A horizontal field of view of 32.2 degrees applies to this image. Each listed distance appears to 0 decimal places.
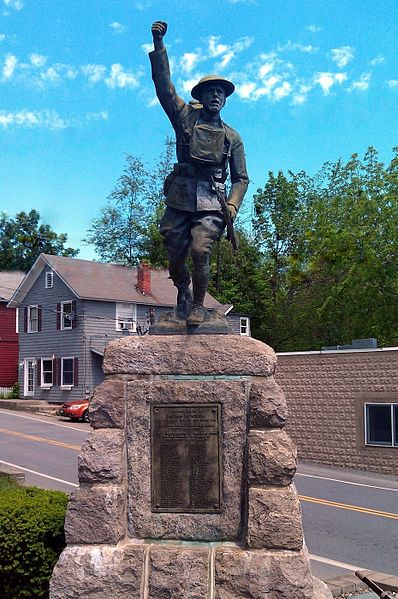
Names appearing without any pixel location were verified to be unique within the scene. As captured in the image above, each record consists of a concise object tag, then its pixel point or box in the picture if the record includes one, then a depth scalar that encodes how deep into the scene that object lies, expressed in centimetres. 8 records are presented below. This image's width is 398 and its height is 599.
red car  2856
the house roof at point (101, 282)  3362
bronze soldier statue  617
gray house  3300
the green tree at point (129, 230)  4931
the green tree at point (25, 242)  6003
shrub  614
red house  4041
